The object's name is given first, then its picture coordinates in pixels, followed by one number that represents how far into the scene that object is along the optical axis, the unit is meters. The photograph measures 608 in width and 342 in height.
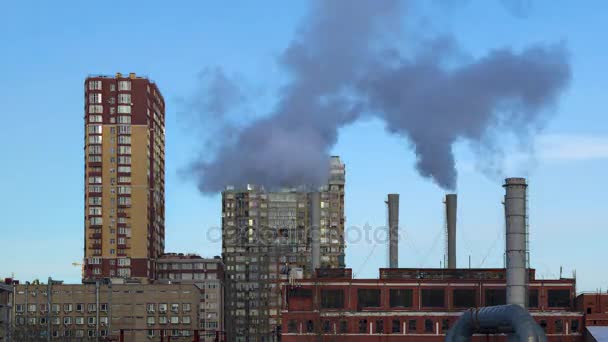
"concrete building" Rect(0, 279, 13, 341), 167.25
